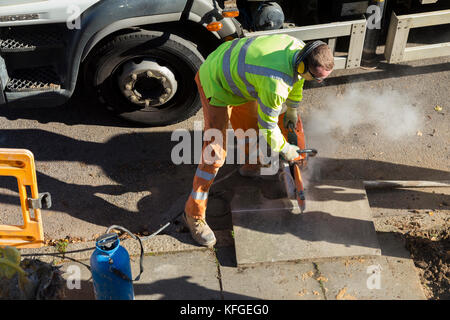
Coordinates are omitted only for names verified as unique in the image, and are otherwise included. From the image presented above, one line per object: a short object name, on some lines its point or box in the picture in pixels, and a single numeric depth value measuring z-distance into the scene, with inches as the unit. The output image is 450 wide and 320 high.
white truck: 189.5
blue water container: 144.5
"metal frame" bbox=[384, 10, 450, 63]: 221.0
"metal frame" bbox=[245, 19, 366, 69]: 211.3
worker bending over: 148.5
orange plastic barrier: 162.4
